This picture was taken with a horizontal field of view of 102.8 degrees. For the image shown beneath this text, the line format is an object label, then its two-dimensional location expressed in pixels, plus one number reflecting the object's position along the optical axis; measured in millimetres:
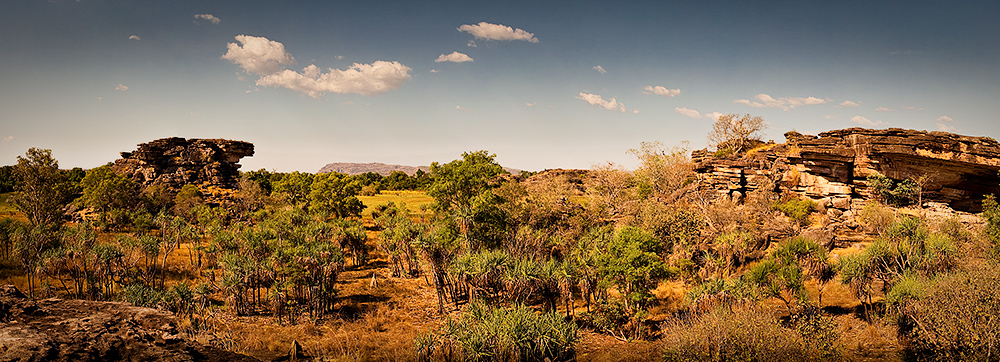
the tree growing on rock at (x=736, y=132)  72500
